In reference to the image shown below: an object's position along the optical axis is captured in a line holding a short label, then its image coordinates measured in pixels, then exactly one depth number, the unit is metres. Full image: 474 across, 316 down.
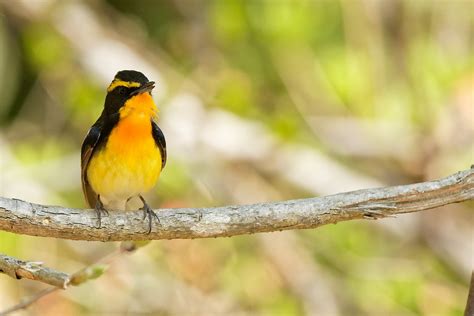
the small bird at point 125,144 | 9.26
